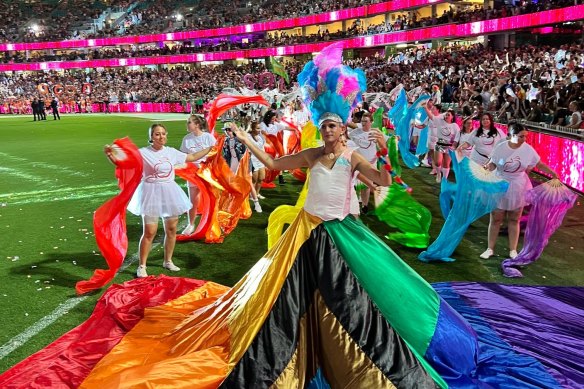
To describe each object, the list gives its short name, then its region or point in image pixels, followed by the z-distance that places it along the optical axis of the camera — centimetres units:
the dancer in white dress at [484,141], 835
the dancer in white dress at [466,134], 955
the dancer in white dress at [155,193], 595
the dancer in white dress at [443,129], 1148
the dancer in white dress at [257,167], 956
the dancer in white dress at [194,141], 791
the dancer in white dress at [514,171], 634
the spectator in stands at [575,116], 1075
